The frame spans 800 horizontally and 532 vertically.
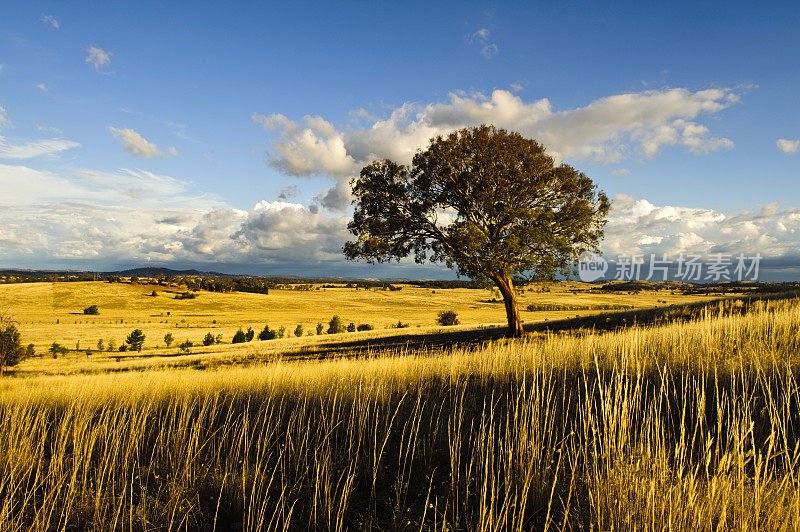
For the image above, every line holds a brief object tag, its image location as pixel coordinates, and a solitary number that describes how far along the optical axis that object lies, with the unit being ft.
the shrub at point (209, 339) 155.84
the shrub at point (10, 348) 101.35
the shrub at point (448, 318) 188.34
